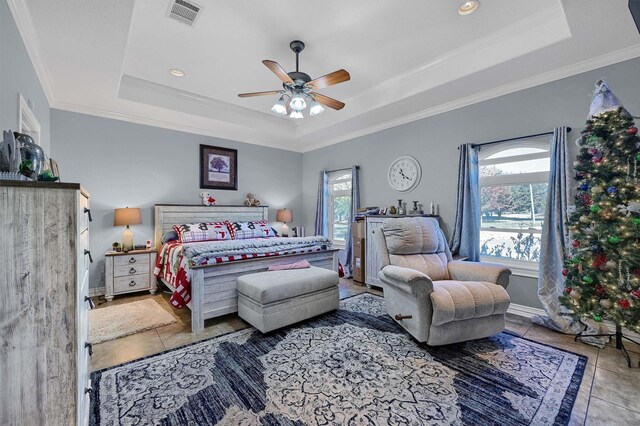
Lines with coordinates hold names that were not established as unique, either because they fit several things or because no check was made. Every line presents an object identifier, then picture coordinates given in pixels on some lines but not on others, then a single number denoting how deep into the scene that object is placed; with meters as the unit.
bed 2.81
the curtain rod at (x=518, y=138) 3.05
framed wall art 5.07
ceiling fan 2.69
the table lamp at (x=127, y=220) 4.00
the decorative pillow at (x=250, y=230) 4.73
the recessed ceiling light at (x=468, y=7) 2.41
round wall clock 4.30
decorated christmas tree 2.23
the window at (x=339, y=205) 5.58
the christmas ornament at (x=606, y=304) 2.31
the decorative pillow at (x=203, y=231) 4.22
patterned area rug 1.67
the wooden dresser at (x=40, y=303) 1.04
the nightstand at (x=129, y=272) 3.84
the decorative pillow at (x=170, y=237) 4.36
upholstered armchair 2.34
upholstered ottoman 2.68
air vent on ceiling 2.39
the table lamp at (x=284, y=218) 5.82
